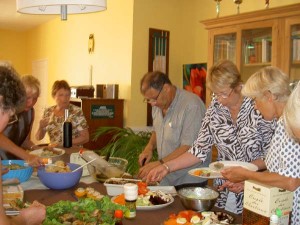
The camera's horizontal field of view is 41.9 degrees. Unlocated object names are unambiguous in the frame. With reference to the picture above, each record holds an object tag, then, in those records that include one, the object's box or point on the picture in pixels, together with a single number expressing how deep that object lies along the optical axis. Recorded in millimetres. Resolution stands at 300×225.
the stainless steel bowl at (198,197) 1710
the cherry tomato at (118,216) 1525
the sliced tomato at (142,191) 1892
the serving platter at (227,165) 2057
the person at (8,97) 1135
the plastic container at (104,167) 2271
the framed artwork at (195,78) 4637
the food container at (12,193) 1825
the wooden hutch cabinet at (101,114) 4516
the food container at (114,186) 1956
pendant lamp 1806
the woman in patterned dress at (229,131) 2203
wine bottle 3254
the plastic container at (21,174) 2266
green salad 1492
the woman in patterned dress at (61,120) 3568
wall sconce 5453
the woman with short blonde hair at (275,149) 1669
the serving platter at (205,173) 2037
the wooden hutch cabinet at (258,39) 3365
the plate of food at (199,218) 1521
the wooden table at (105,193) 1647
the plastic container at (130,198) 1648
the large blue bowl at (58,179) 2141
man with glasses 2619
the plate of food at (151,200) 1765
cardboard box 1431
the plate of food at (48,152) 2695
